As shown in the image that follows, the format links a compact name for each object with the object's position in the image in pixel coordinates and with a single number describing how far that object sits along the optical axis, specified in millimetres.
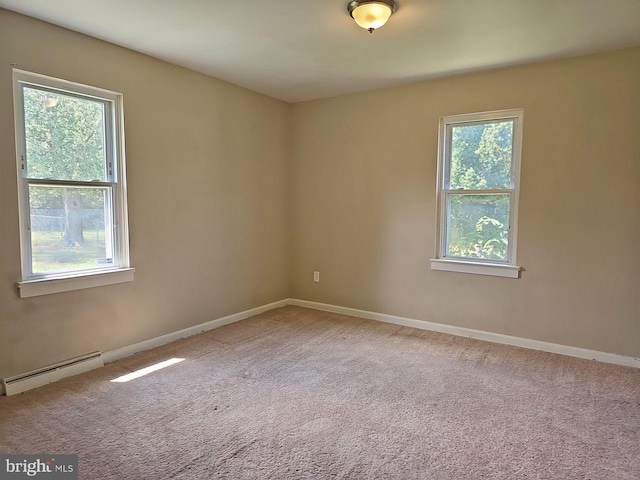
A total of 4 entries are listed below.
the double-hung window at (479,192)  3617
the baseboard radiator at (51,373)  2613
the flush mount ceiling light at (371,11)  2339
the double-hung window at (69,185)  2699
